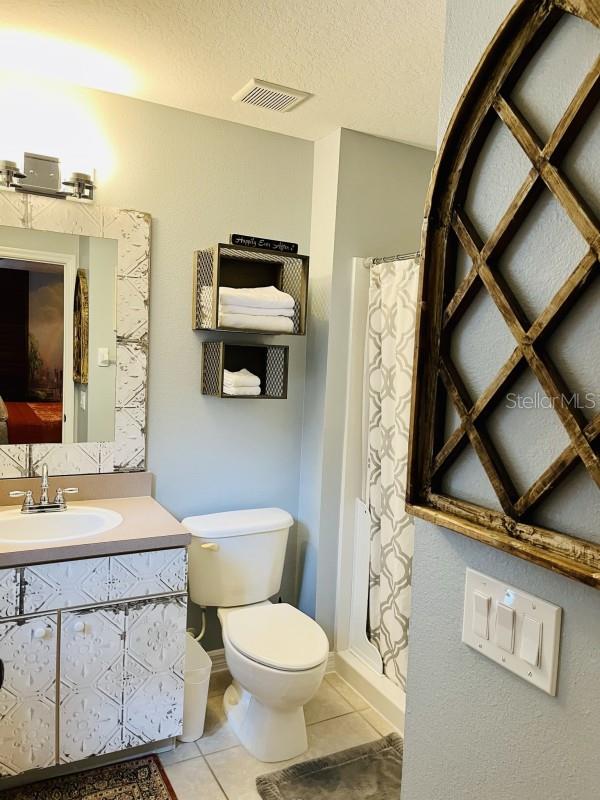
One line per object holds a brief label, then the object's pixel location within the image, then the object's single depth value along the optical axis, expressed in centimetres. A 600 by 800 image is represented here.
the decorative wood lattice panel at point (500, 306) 73
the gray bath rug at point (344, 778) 205
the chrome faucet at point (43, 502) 222
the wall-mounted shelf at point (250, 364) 256
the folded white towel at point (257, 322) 242
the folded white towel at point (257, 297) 242
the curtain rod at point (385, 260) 244
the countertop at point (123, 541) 185
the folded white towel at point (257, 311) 243
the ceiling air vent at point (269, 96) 225
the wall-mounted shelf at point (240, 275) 244
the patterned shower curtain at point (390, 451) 246
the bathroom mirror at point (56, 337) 229
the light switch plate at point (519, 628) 78
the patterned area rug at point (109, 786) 198
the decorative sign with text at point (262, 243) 252
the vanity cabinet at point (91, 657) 189
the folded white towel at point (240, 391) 251
